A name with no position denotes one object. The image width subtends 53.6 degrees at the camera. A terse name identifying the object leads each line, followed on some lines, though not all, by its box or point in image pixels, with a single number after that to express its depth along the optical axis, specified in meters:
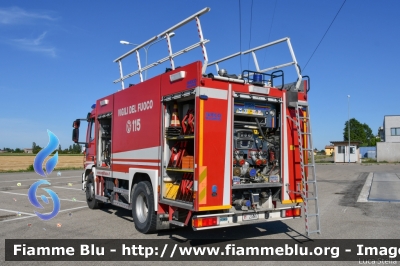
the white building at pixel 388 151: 53.78
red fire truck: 6.66
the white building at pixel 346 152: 47.03
